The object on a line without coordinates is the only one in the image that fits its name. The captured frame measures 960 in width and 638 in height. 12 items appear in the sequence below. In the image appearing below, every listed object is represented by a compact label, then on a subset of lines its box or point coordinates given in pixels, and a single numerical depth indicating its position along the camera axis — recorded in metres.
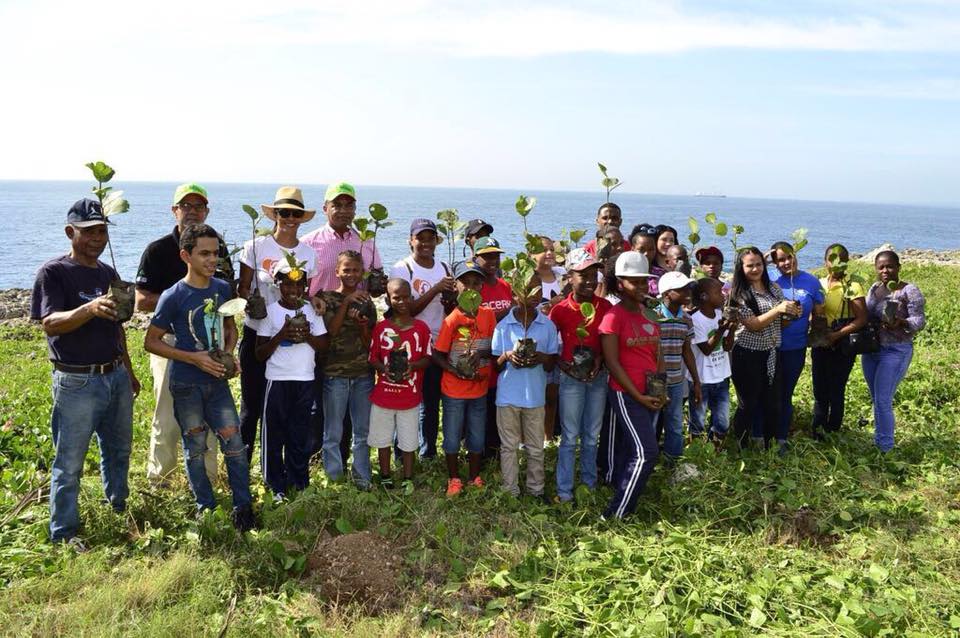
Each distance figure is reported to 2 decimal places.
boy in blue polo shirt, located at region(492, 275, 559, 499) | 5.70
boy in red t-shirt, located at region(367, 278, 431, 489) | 5.84
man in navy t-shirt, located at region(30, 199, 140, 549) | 4.64
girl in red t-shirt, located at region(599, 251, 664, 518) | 5.36
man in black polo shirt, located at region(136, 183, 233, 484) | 5.61
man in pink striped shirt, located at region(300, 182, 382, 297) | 6.16
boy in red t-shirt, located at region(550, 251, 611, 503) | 5.77
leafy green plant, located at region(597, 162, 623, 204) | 7.35
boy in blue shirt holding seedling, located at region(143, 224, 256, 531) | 4.91
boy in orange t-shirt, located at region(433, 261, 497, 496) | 5.82
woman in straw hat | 5.80
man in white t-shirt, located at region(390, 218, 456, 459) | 6.19
